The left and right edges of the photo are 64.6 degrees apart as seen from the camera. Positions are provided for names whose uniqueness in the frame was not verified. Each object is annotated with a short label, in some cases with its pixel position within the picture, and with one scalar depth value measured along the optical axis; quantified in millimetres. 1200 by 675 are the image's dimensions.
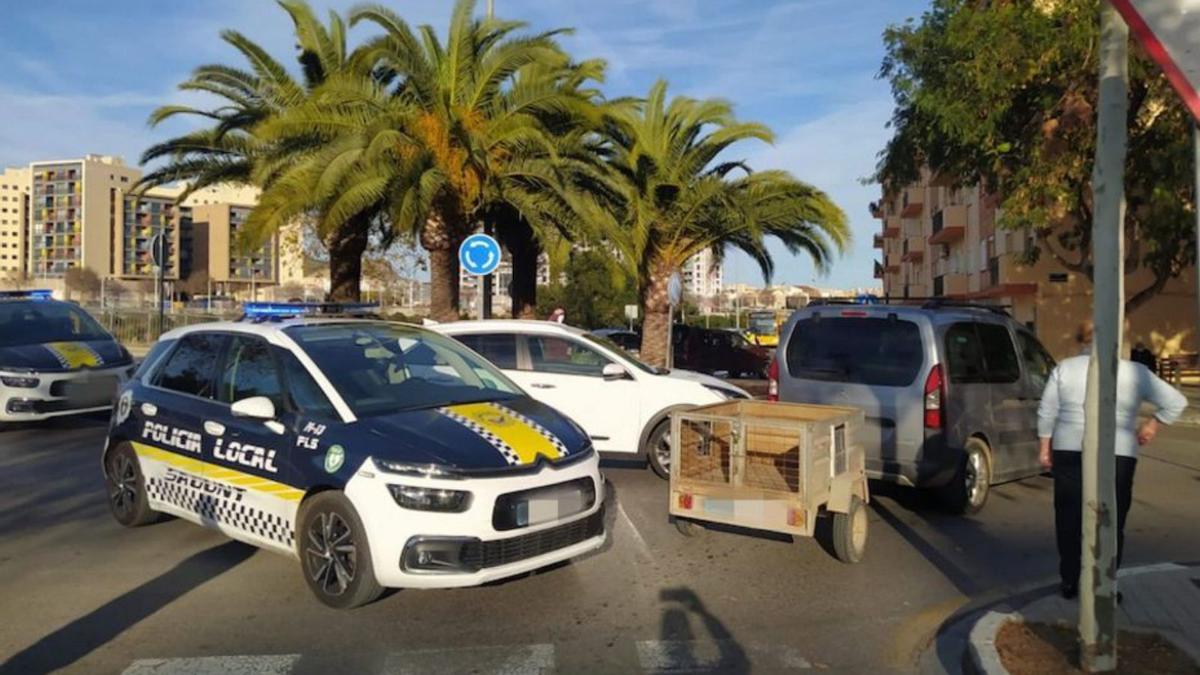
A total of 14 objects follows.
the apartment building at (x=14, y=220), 133250
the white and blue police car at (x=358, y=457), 5219
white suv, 9734
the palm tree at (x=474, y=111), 16438
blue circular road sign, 14023
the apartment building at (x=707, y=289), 124719
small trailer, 6289
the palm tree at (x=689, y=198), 19703
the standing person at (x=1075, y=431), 5441
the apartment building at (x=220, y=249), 114688
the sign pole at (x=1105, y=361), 4301
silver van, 7887
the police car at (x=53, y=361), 11711
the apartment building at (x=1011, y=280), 27375
